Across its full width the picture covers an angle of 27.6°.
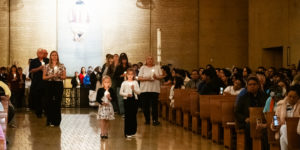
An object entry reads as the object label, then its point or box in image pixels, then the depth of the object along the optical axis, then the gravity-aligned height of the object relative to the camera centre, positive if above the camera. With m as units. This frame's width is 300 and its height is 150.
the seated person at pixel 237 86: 12.67 -0.39
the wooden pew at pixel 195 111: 13.45 -0.97
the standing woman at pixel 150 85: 14.99 -0.46
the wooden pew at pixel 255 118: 9.65 -0.80
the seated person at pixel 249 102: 10.52 -0.60
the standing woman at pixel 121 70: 16.36 -0.12
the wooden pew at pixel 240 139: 10.39 -1.24
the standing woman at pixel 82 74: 23.34 -0.31
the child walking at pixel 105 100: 12.20 -0.68
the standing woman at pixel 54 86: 14.23 -0.48
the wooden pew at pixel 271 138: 8.77 -1.02
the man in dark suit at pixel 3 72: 20.42 -0.22
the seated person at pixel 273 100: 9.37 -0.50
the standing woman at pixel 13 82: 20.31 -0.55
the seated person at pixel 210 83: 13.63 -0.37
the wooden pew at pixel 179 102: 14.60 -0.86
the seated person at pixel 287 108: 8.45 -0.57
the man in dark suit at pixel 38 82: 15.46 -0.43
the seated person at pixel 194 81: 16.35 -0.38
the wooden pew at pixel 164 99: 16.95 -0.92
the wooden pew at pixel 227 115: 11.15 -0.88
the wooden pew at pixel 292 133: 7.97 -0.86
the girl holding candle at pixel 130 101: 12.54 -0.71
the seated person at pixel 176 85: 16.01 -0.49
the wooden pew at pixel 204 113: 12.38 -0.95
